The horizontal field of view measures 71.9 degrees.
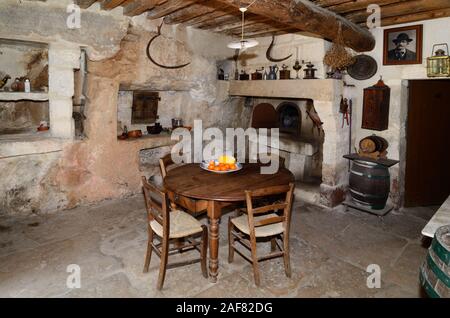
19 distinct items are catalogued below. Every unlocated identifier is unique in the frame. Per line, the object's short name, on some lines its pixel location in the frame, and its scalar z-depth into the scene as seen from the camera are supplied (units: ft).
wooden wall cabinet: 14.38
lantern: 12.55
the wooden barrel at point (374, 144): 14.83
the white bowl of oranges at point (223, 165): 11.07
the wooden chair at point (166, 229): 8.50
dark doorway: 14.88
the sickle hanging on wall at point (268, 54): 17.03
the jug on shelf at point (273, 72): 16.83
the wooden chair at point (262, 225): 8.48
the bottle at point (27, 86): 13.39
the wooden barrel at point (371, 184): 13.98
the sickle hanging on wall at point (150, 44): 15.23
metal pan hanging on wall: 14.93
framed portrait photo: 13.57
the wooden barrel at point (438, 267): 5.80
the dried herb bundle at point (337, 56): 13.20
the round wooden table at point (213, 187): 8.89
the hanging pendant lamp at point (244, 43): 10.33
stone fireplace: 14.70
